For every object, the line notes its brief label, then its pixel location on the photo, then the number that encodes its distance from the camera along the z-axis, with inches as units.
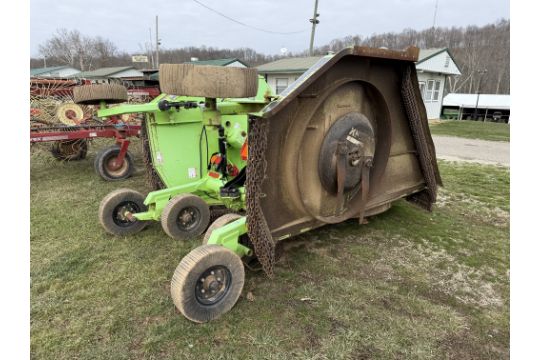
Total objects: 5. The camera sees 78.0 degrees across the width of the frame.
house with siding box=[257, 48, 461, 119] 863.7
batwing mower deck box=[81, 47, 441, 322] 89.7
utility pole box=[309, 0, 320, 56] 718.5
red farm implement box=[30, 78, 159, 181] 237.9
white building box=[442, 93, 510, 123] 1290.6
